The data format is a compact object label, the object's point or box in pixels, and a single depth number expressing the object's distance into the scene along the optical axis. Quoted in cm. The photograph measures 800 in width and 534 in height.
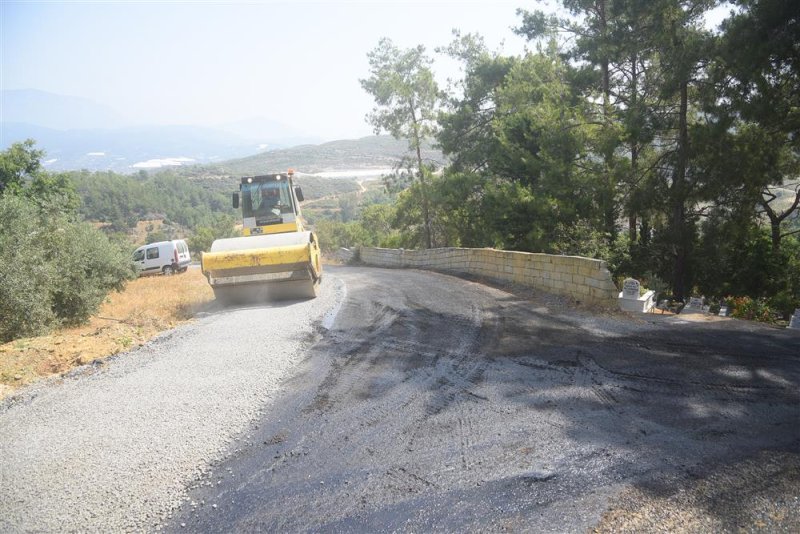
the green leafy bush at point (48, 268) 999
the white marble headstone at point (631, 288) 926
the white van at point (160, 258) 2634
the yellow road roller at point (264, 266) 1108
